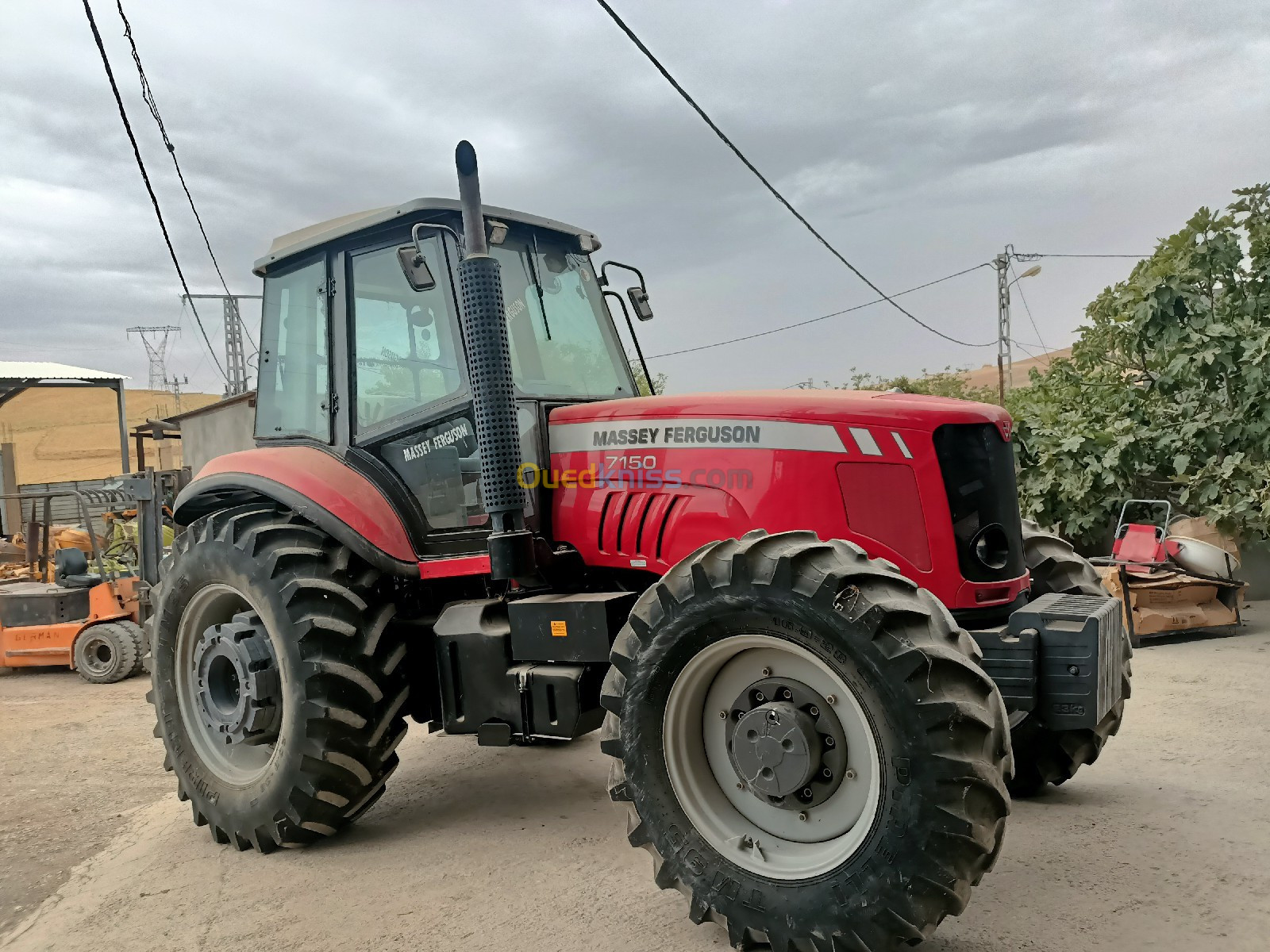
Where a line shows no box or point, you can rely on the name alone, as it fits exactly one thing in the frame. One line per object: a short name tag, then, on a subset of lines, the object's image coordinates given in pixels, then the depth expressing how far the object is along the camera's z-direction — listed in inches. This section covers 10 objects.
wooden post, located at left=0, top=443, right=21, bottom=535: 957.2
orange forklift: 402.0
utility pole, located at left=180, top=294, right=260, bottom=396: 1400.1
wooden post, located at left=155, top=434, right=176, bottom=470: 2057.1
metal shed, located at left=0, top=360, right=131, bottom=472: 775.7
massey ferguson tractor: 123.7
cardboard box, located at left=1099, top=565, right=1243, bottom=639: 351.9
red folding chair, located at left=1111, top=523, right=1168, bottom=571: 369.1
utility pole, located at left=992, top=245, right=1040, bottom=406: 1188.5
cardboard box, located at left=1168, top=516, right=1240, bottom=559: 395.5
